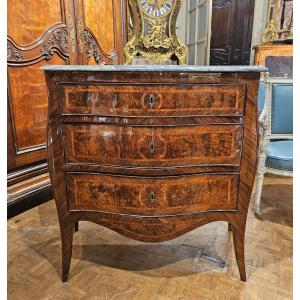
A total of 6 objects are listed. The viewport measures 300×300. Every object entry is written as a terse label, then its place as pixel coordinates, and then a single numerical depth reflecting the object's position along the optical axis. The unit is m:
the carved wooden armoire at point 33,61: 2.12
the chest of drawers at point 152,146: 1.16
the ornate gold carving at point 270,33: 4.18
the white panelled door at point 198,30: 4.35
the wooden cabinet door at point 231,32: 5.19
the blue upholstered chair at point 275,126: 2.01
